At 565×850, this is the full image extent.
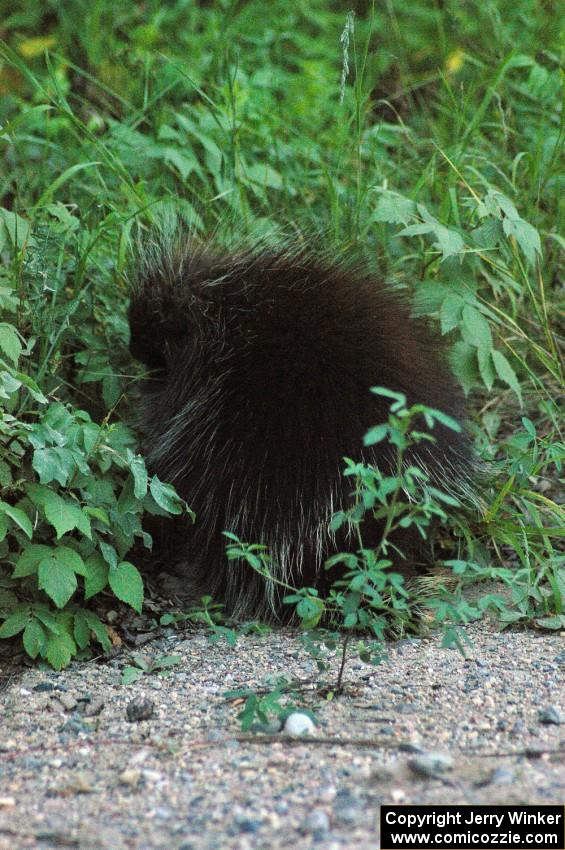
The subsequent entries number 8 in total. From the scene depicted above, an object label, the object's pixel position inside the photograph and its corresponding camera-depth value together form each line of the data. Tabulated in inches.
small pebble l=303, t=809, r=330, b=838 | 152.1
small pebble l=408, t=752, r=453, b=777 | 168.6
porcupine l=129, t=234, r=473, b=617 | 247.6
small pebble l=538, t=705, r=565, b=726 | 193.5
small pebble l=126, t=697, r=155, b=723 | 204.0
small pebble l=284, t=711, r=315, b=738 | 188.4
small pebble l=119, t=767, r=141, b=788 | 172.7
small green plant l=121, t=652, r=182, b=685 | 228.0
